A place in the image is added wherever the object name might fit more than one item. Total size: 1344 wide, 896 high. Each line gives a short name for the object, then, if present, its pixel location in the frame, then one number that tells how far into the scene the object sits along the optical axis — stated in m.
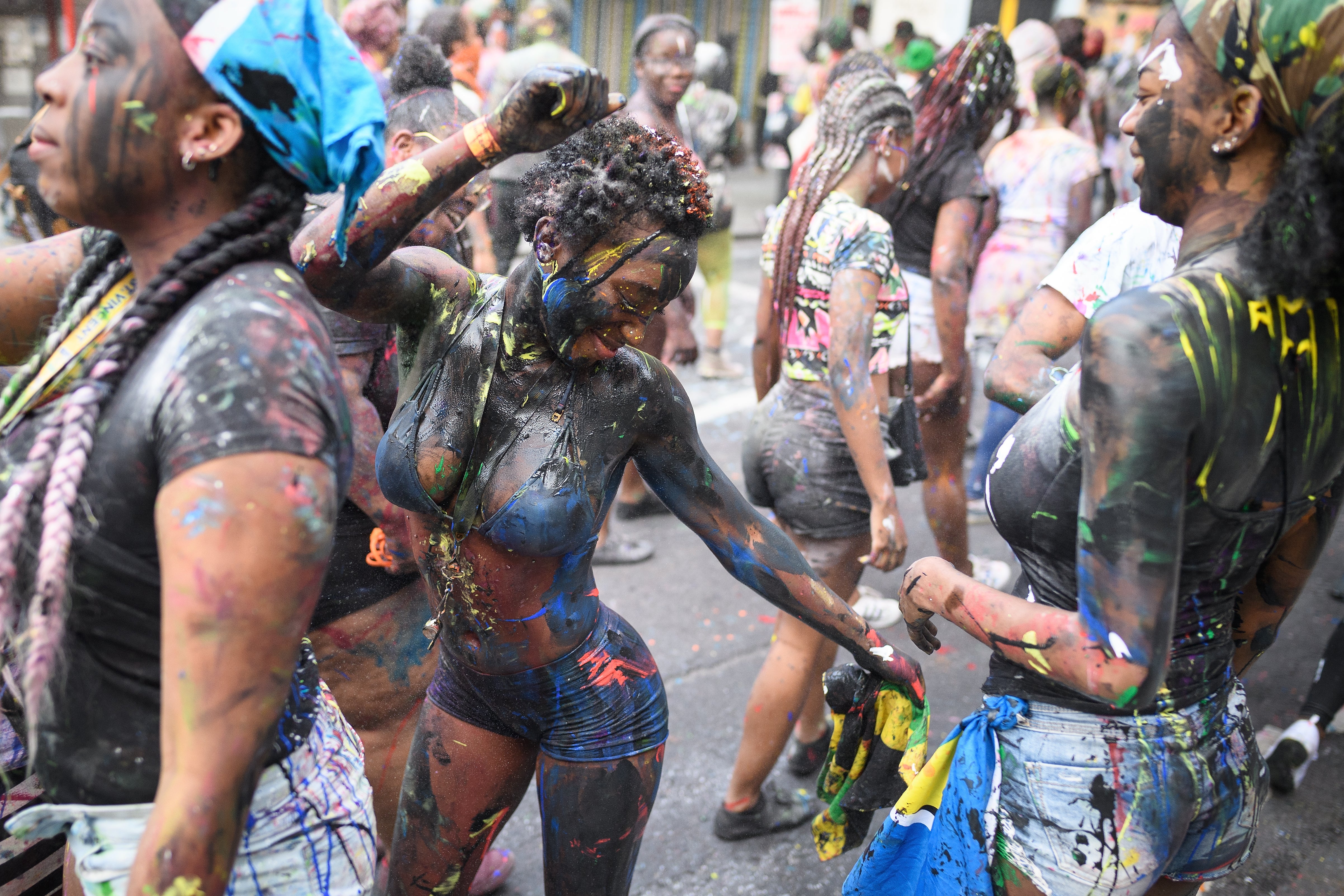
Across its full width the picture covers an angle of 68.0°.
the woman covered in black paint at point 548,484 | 1.84
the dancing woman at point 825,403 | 3.03
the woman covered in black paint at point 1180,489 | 1.38
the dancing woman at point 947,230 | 4.34
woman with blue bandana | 1.09
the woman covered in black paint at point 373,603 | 2.59
